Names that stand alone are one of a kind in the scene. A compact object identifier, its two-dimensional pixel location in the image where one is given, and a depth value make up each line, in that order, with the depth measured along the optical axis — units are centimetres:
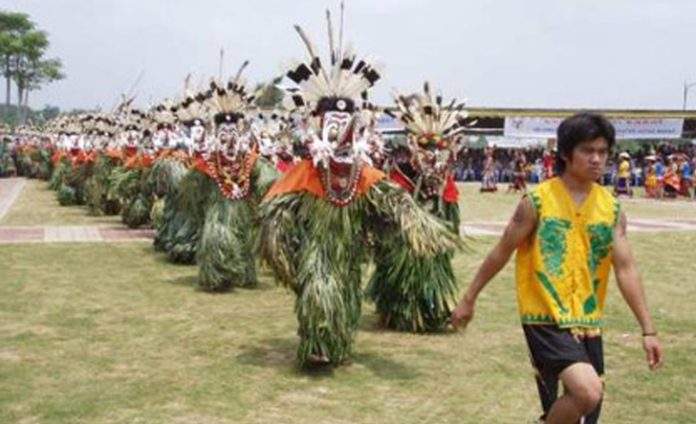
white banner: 3425
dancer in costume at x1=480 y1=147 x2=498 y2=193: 3203
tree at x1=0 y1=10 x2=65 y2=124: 5700
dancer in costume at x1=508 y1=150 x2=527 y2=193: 3142
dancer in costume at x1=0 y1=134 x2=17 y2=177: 3988
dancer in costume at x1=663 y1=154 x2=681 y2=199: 2917
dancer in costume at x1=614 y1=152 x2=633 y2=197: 2933
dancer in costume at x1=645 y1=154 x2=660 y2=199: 2953
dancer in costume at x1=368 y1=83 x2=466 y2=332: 820
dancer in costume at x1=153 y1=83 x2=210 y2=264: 1111
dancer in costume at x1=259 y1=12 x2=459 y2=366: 686
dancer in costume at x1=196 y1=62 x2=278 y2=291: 1032
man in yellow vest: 416
